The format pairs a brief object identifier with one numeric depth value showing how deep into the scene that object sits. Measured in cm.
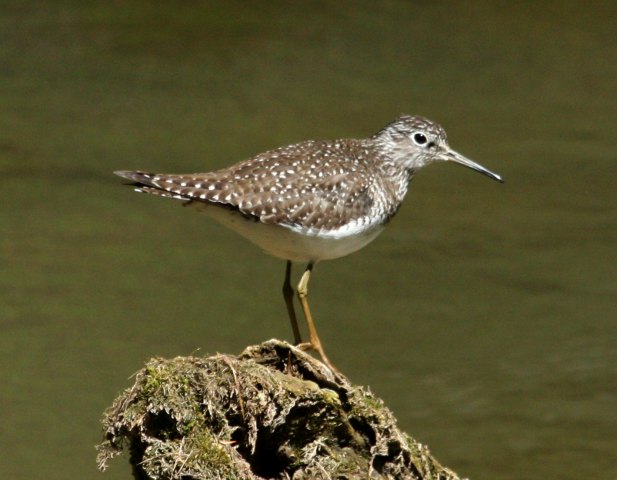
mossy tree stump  1330
